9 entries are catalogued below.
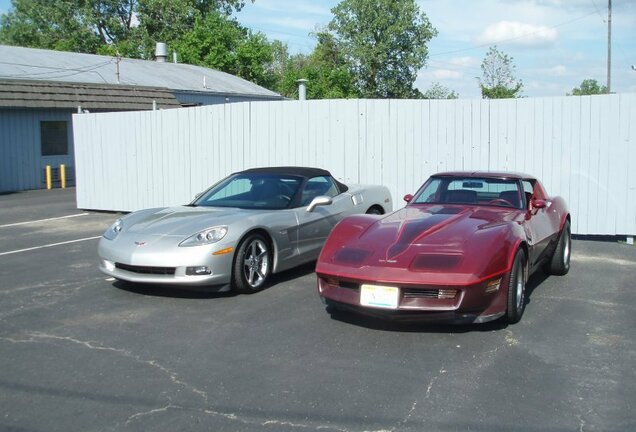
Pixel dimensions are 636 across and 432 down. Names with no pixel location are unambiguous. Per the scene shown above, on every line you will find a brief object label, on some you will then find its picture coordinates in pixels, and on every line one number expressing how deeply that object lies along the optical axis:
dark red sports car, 5.14
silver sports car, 6.55
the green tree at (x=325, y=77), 40.94
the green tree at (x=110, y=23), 49.38
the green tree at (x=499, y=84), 34.06
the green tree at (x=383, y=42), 48.25
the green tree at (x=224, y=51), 39.59
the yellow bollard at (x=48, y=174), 21.16
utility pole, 37.97
